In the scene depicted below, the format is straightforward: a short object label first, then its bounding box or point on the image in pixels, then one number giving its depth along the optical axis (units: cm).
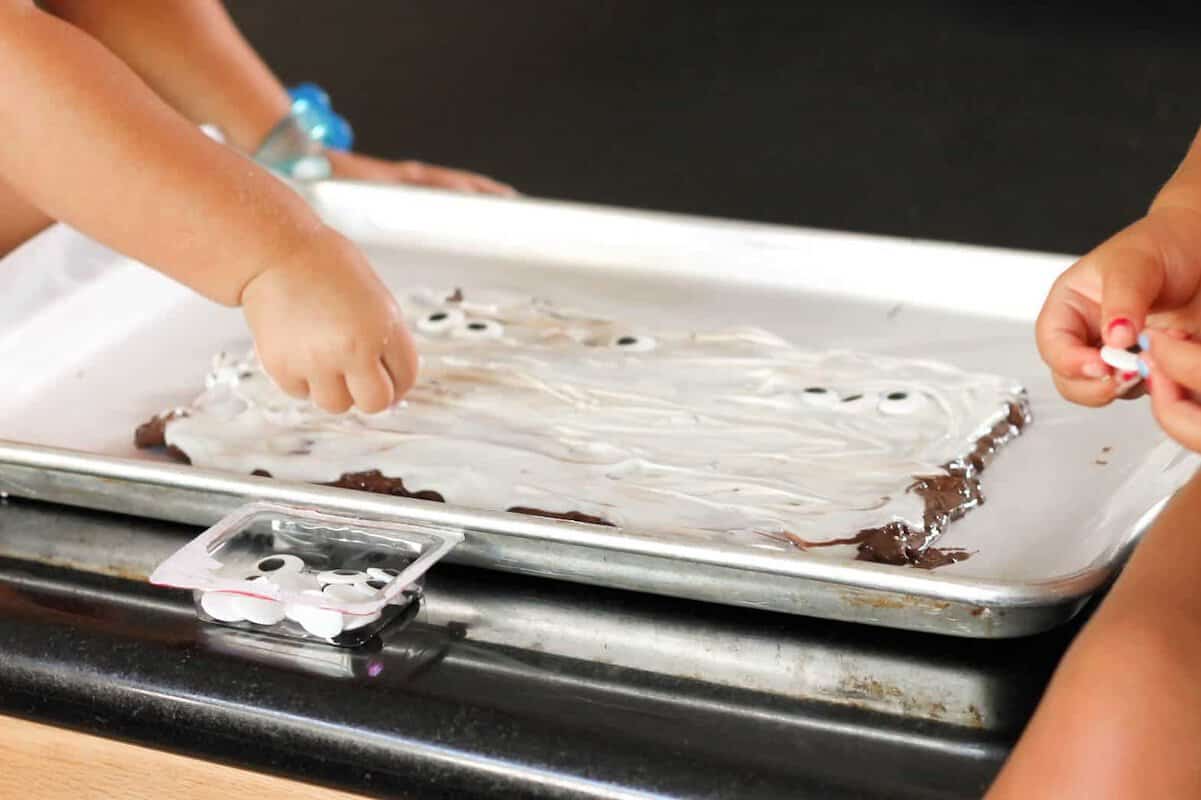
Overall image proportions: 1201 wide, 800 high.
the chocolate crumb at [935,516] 172
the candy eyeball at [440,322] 195
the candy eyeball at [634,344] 192
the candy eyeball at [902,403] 184
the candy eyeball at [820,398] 185
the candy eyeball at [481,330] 194
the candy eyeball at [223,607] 173
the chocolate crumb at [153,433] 185
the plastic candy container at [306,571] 171
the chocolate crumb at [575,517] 174
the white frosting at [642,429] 177
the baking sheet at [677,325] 168
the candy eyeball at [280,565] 173
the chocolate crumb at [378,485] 178
